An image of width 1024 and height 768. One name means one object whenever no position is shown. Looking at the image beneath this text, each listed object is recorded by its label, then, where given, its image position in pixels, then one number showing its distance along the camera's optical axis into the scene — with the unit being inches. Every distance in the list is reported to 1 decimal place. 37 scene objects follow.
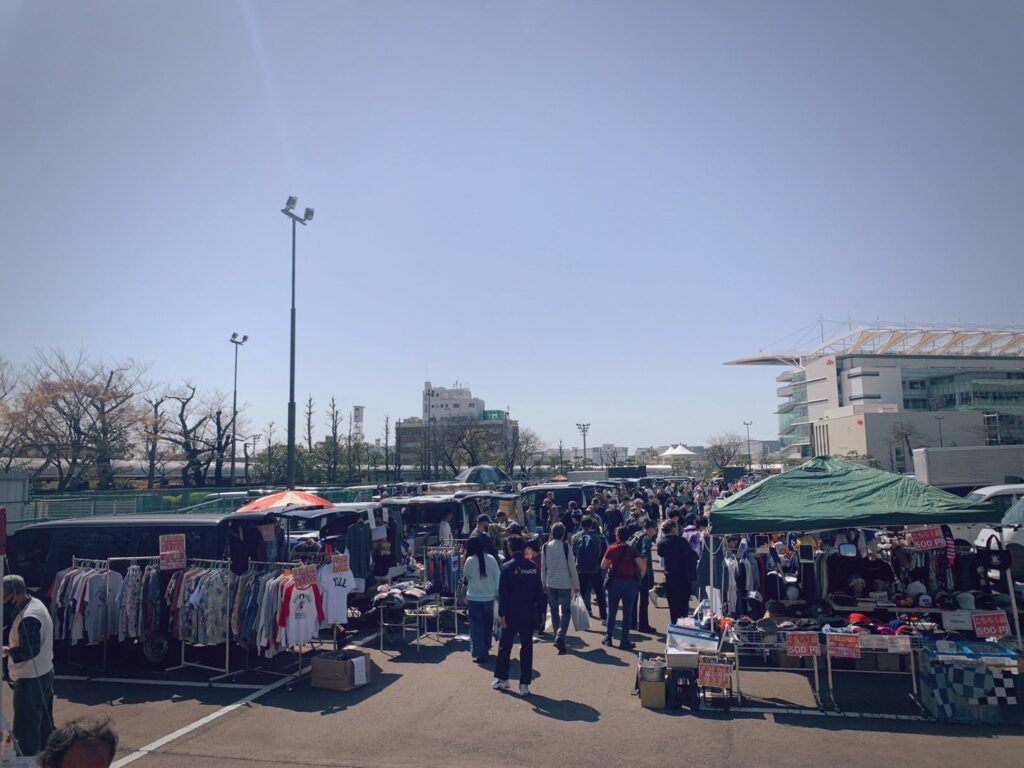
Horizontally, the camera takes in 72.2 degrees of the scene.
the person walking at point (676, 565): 383.2
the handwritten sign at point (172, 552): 340.8
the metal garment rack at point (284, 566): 337.7
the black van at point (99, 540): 361.7
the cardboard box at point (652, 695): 279.4
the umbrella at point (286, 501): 455.5
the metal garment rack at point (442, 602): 417.1
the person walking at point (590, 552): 425.7
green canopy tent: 295.0
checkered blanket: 254.8
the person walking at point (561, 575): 371.9
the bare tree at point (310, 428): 1989.4
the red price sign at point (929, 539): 341.1
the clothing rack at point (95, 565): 346.3
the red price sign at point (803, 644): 282.4
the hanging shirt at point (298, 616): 324.8
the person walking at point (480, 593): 350.3
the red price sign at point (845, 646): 279.9
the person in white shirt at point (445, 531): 589.8
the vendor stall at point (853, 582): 291.7
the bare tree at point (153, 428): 1477.6
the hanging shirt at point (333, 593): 352.5
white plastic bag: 381.4
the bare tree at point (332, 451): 1825.8
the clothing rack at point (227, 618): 335.9
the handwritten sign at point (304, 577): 329.7
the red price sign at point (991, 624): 292.8
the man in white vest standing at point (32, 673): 214.2
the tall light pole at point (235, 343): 1409.9
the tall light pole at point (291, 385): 797.2
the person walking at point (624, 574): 370.9
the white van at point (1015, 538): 433.7
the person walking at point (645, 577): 418.0
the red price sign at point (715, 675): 279.0
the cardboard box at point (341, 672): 313.3
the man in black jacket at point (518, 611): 301.3
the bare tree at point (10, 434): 1211.2
